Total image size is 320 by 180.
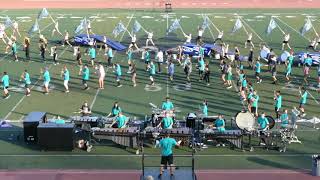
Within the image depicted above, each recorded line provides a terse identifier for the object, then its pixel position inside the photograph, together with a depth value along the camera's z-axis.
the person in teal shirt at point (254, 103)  20.95
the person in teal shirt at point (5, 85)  23.33
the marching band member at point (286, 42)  32.22
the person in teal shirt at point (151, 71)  25.86
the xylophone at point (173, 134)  17.92
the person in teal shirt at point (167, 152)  14.76
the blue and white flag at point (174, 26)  33.92
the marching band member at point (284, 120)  18.58
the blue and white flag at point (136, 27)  33.13
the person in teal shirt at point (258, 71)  26.08
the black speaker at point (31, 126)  18.16
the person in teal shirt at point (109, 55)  28.81
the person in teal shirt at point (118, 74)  25.17
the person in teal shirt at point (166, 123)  18.22
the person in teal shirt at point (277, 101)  20.88
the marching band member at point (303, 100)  21.64
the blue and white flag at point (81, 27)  33.56
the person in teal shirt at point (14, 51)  30.20
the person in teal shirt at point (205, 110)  20.25
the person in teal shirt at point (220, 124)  18.31
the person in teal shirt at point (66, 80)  24.28
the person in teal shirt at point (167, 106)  19.89
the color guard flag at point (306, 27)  32.66
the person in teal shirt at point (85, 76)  24.80
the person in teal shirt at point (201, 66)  26.34
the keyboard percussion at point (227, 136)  17.81
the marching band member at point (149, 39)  33.14
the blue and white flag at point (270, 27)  32.88
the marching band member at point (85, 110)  20.14
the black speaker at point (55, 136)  17.69
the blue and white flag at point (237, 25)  34.50
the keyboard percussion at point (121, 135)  17.92
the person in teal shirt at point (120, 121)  18.17
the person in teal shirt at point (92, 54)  28.97
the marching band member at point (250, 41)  33.22
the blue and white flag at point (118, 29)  32.78
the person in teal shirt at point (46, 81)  23.90
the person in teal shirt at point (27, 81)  23.97
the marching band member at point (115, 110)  19.72
